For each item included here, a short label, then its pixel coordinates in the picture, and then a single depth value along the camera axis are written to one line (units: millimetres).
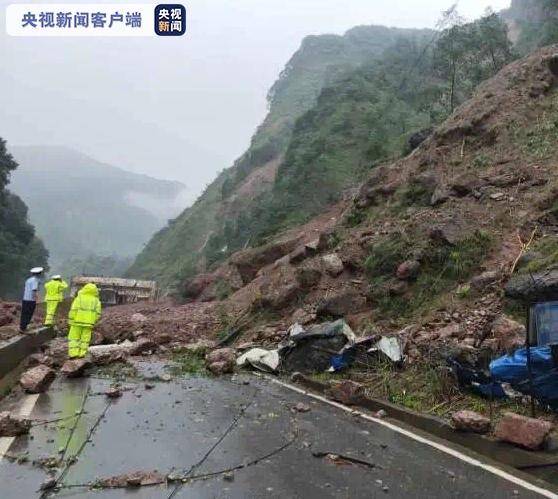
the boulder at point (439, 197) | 14281
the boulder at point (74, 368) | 9023
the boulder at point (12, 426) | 5762
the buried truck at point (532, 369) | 6016
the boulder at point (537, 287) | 8133
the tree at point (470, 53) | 27500
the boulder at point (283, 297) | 13375
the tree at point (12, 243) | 32094
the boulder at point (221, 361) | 9870
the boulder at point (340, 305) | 11758
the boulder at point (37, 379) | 7809
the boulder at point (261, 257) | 20188
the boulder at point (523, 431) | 5375
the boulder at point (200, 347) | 11828
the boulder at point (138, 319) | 14852
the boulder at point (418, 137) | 20884
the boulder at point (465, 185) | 14133
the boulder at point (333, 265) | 13508
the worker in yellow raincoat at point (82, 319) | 10058
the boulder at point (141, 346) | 11926
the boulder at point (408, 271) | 11781
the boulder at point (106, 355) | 10289
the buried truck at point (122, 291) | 30953
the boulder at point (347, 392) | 7711
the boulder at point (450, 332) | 8805
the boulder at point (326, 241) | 15723
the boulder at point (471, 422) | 5941
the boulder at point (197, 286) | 25000
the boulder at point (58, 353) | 10016
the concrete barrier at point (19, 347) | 8930
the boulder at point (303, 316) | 11734
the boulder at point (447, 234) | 11938
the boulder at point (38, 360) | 9916
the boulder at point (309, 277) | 13508
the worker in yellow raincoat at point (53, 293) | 13266
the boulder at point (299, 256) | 16297
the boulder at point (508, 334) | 7500
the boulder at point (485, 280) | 10375
